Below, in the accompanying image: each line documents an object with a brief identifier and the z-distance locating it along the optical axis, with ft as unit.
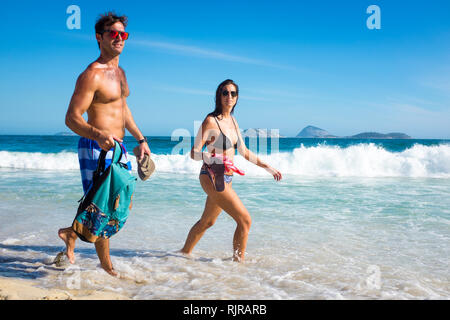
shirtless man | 9.15
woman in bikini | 12.48
